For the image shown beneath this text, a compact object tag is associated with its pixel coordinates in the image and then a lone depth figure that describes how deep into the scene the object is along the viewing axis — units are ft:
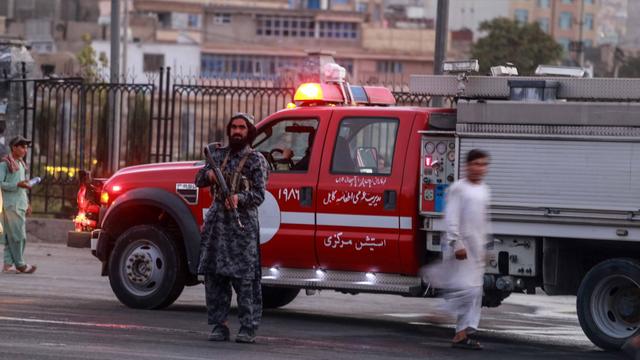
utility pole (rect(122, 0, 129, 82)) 210.73
